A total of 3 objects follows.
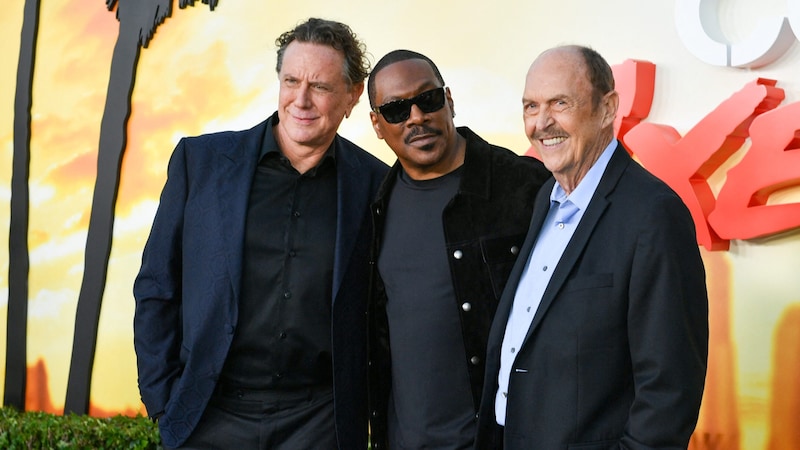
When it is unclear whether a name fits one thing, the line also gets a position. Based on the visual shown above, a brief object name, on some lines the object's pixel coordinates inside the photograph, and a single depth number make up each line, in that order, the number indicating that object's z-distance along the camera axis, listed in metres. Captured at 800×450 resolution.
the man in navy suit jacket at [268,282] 2.58
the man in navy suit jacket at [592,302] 1.78
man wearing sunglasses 2.35
